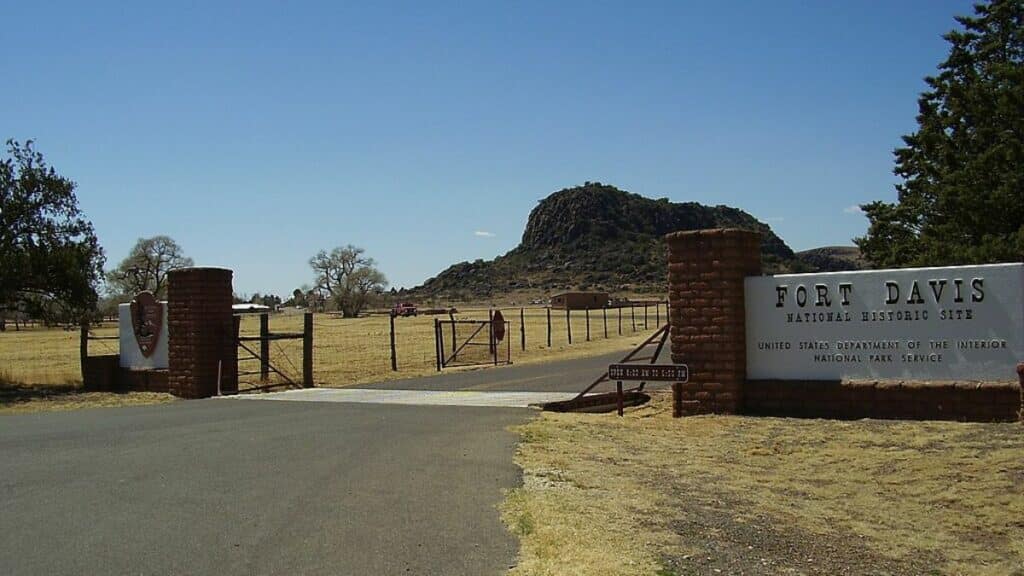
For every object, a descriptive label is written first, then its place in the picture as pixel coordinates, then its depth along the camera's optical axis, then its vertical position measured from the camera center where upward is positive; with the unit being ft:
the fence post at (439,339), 86.38 -1.82
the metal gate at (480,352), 88.32 -3.74
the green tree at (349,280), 365.61 +17.65
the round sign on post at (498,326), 92.48 -0.77
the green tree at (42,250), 74.59 +6.14
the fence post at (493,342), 92.08 -2.39
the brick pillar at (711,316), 44.09 -0.07
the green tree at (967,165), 98.32 +16.44
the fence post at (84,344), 71.54 -1.37
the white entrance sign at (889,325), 39.09 -0.60
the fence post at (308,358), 69.36 -2.64
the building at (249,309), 340.69 +5.35
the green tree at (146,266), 334.85 +21.59
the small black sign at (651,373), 44.16 -2.72
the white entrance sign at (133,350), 69.10 -1.81
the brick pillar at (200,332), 64.13 -0.56
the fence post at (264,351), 69.95 -2.12
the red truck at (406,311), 281.95 +2.80
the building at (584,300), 282.15 +4.97
